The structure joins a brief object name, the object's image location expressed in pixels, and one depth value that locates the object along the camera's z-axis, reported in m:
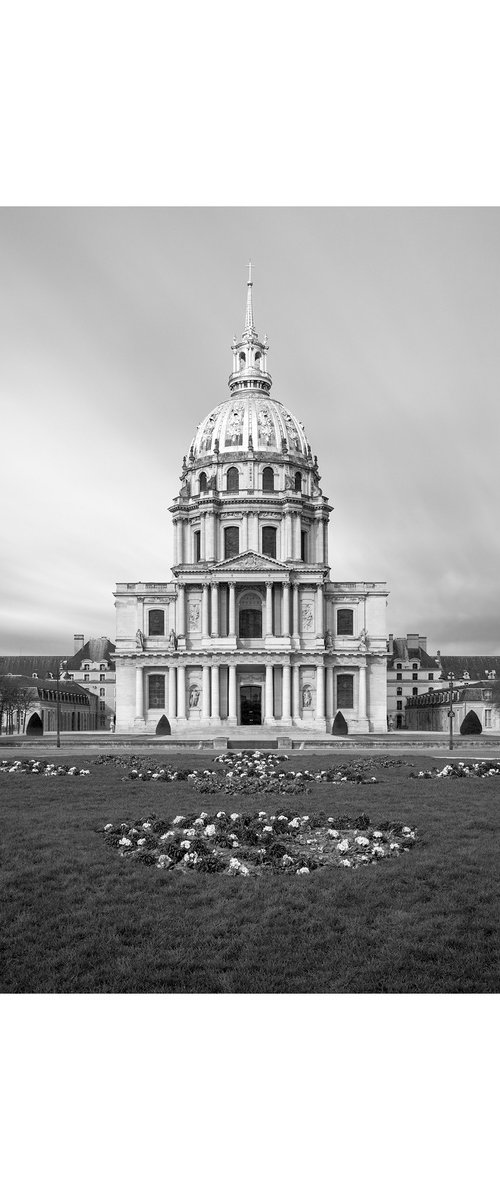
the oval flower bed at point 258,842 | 11.38
